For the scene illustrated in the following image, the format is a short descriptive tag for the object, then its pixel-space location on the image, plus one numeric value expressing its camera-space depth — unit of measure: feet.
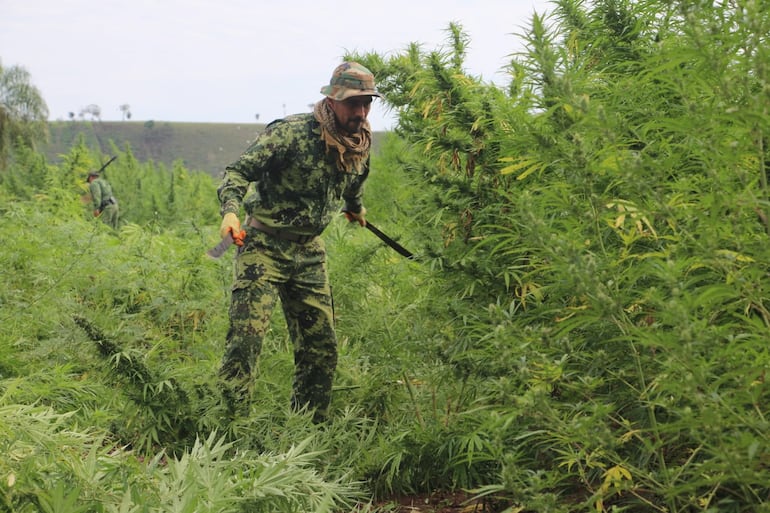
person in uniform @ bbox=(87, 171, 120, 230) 50.75
